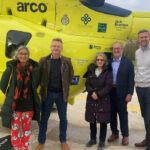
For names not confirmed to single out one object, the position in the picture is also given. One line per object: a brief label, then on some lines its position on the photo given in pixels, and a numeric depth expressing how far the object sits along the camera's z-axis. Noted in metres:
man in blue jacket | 3.59
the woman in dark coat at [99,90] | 3.42
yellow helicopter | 3.45
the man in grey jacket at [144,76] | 3.35
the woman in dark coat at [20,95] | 2.85
